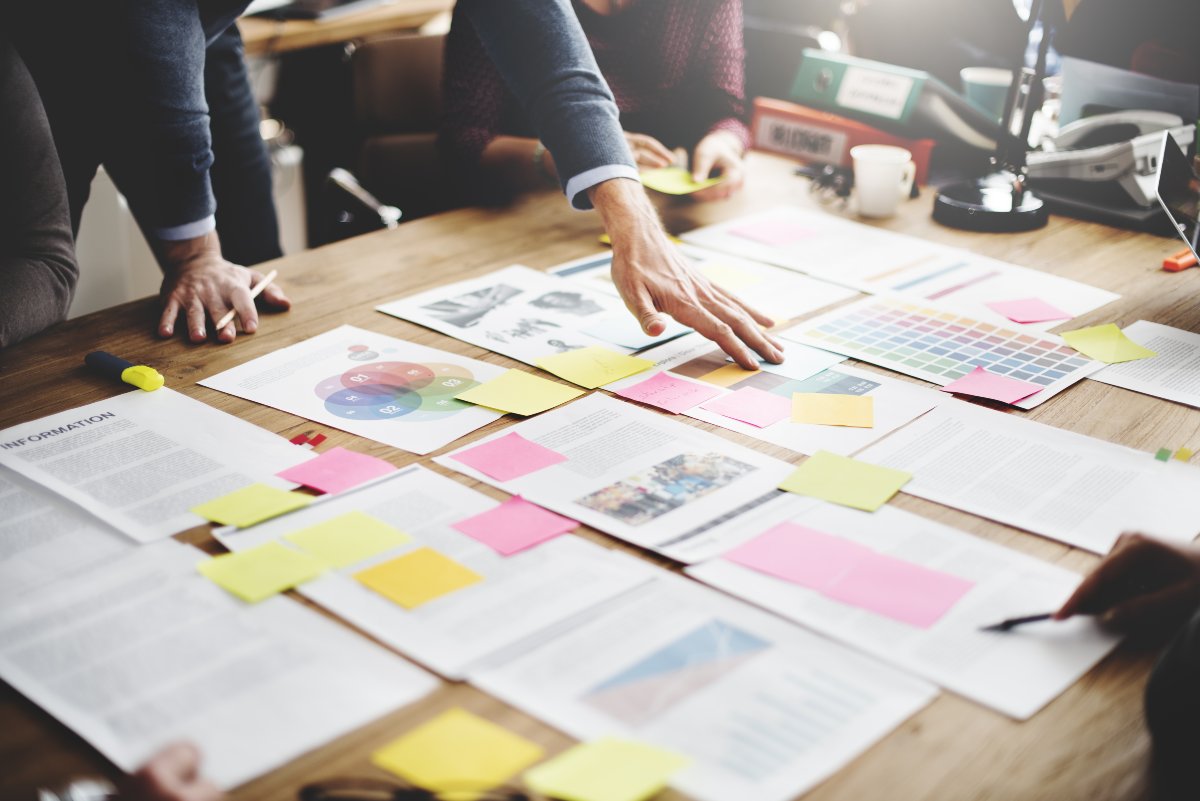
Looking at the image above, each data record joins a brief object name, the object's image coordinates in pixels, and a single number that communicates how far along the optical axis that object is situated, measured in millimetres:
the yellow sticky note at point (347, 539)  971
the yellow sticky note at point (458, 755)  730
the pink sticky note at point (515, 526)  993
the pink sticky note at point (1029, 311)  1526
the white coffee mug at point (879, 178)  1899
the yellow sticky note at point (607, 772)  711
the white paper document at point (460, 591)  866
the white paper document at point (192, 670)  765
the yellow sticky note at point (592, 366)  1334
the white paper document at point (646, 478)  1020
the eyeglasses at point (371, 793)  690
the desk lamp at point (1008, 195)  1857
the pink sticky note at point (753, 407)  1238
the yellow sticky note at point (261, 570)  918
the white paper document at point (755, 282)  1574
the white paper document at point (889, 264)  1599
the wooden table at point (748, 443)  742
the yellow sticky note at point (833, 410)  1231
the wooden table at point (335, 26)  3332
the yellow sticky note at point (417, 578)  916
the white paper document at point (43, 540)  943
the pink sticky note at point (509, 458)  1120
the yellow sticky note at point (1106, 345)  1408
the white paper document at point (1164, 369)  1314
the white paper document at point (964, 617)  831
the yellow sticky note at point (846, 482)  1069
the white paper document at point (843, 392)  1188
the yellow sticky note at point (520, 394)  1258
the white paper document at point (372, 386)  1216
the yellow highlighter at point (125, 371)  1295
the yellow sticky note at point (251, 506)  1021
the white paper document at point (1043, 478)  1034
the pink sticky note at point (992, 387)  1285
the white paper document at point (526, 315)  1440
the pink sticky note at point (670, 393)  1275
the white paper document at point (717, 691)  745
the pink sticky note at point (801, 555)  948
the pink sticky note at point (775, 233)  1821
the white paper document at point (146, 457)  1051
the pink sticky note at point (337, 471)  1090
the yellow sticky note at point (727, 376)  1338
